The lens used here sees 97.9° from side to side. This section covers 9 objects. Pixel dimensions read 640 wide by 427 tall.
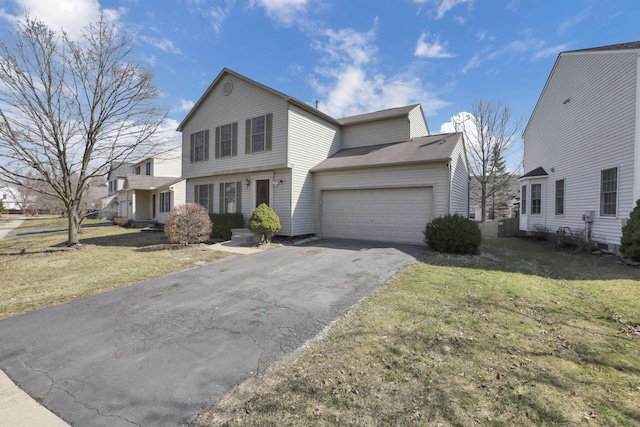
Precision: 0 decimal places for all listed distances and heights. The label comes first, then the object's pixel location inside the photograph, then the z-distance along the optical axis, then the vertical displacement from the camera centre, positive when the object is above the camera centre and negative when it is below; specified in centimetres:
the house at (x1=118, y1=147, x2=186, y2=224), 2269 +125
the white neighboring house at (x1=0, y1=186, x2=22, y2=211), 5698 -1
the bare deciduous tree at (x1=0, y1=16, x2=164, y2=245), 1015 +406
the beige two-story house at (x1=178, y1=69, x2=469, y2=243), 1127 +195
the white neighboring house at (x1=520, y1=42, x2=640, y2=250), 899 +256
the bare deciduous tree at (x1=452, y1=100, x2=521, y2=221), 2275 +493
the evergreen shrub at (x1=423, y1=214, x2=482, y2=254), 906 -80
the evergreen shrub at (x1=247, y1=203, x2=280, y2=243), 1109 -58
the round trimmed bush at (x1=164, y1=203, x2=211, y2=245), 1099 -74
